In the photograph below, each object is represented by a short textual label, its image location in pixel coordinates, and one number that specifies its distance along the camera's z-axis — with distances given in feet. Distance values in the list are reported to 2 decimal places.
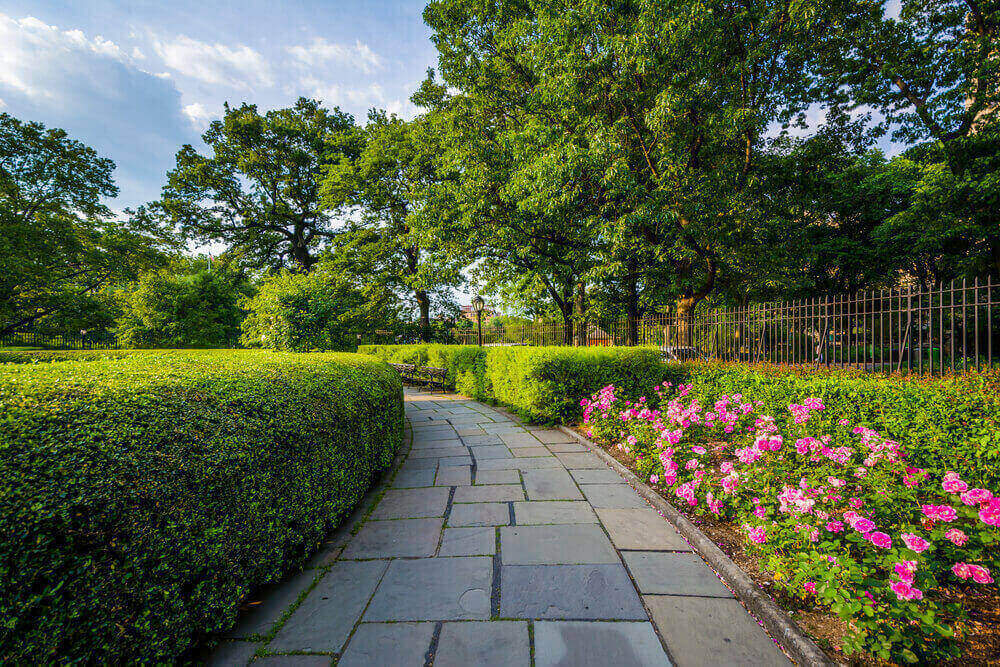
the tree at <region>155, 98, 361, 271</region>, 62.75
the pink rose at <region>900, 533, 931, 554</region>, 4.99
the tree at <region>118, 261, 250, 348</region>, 42.04
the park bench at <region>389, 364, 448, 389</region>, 30.27
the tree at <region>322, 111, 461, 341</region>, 49.21
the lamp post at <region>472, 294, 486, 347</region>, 50.35
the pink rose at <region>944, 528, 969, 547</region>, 5.11
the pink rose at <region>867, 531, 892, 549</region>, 5.10
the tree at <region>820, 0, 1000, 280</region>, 28.12
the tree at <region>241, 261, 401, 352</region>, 26.35
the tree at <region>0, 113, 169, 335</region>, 36.17
